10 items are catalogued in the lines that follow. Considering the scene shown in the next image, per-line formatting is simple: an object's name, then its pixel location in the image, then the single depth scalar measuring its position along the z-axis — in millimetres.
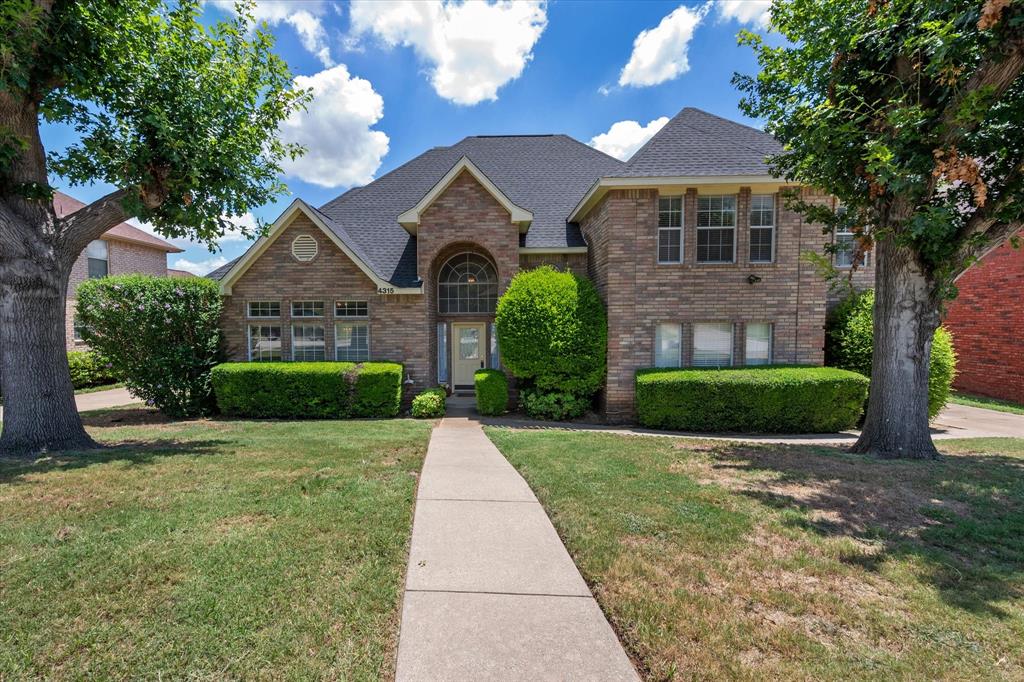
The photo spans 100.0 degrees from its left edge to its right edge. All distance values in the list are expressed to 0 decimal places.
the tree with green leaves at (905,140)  5762
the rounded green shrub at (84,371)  17641
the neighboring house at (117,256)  21359
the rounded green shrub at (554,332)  10938
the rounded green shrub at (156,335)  11180
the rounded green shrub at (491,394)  11758
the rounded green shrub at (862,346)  10367
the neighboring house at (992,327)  14008
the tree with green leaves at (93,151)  6750
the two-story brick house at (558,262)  11070
